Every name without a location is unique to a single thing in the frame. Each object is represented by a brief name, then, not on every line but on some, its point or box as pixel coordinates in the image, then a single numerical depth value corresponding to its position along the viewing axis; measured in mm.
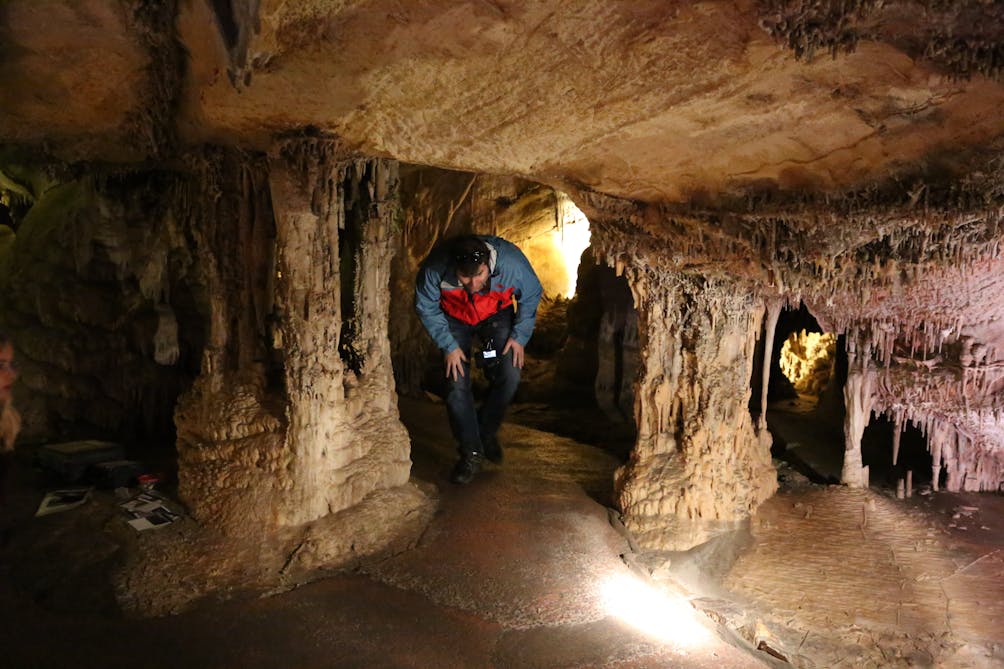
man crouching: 5883
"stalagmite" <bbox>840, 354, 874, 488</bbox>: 7750
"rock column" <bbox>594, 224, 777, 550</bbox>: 5832
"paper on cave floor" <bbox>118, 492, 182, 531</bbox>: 5098
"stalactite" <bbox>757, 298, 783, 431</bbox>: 6938
